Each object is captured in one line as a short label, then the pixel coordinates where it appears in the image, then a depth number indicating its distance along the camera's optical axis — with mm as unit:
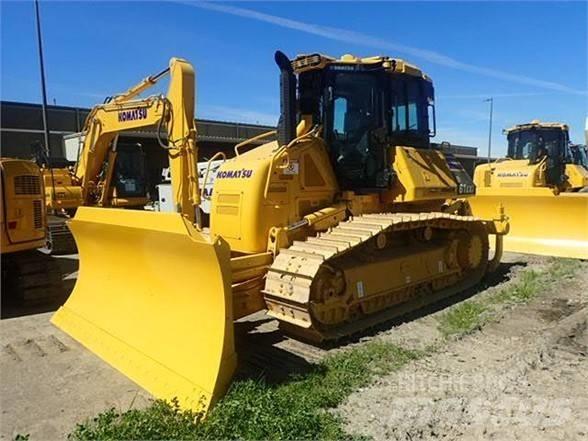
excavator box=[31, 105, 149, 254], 8633
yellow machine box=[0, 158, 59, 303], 6668
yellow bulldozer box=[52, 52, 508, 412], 4160
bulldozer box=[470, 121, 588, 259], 8898
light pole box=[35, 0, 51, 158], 14852
